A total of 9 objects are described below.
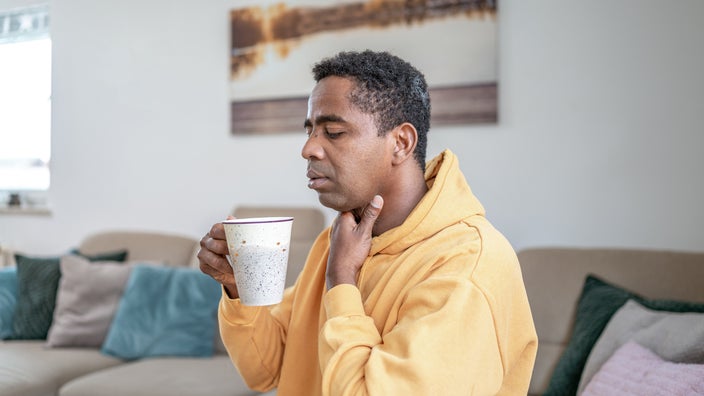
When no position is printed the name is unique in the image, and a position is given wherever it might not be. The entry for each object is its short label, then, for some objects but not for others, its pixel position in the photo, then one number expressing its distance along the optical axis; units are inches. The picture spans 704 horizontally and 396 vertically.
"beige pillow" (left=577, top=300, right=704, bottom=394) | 62.1
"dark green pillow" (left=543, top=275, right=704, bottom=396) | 72.2
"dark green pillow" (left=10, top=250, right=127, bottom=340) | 104.2
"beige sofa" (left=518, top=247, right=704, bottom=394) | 77.4
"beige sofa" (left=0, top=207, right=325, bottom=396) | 80.7
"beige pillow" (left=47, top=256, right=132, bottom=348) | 100.3
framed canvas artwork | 107.5
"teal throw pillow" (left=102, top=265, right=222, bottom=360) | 96.7
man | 34.0
